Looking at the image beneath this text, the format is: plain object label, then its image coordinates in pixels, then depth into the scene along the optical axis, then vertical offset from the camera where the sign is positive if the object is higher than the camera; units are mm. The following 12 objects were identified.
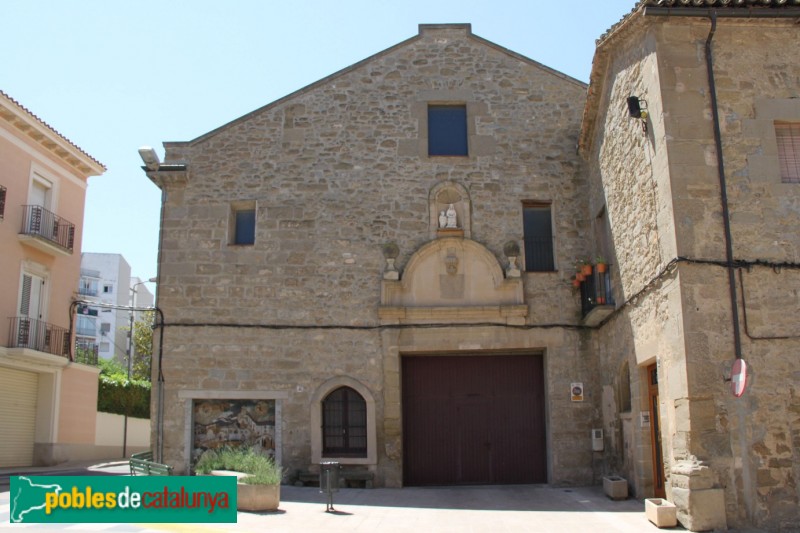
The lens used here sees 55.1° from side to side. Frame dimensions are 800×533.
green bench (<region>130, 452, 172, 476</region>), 11039 -713
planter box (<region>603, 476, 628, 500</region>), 11586 -1102
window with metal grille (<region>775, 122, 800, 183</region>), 10391 +3543
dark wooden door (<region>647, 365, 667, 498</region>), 11047 -292
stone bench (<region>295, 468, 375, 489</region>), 13484 -1051
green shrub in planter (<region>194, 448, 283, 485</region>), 10656 -689
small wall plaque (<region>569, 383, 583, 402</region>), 13727 +416
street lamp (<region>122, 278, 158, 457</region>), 27297 -745
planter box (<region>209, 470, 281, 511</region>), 10508 -1059
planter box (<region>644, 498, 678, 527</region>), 9039 -1166
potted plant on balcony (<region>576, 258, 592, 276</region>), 13430 +2546
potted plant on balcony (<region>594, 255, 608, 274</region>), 12930 +2497
